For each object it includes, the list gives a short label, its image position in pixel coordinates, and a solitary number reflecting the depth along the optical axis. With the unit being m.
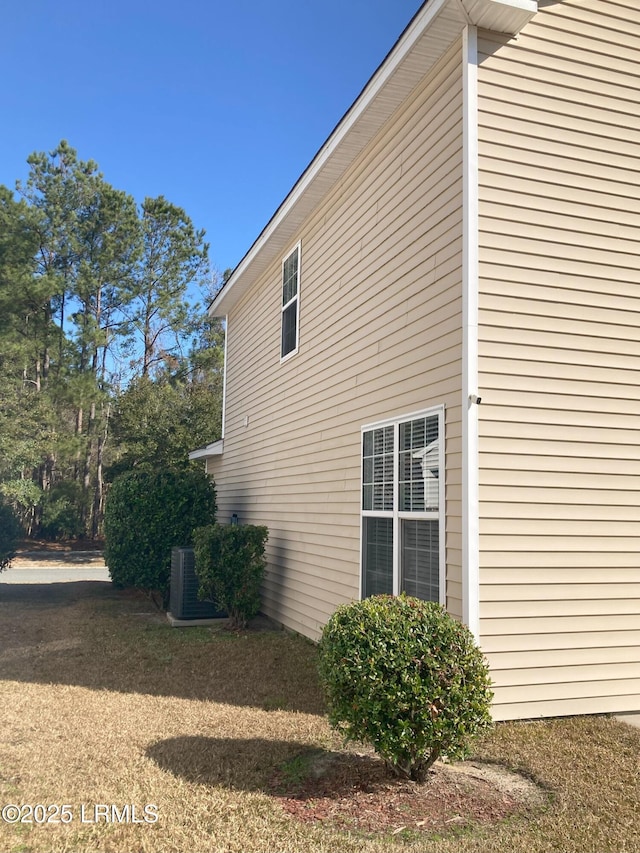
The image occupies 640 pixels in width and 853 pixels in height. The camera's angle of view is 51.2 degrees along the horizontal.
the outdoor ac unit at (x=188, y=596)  8.94
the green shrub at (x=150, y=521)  10.21
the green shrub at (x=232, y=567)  8.27
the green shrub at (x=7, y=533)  11.36
